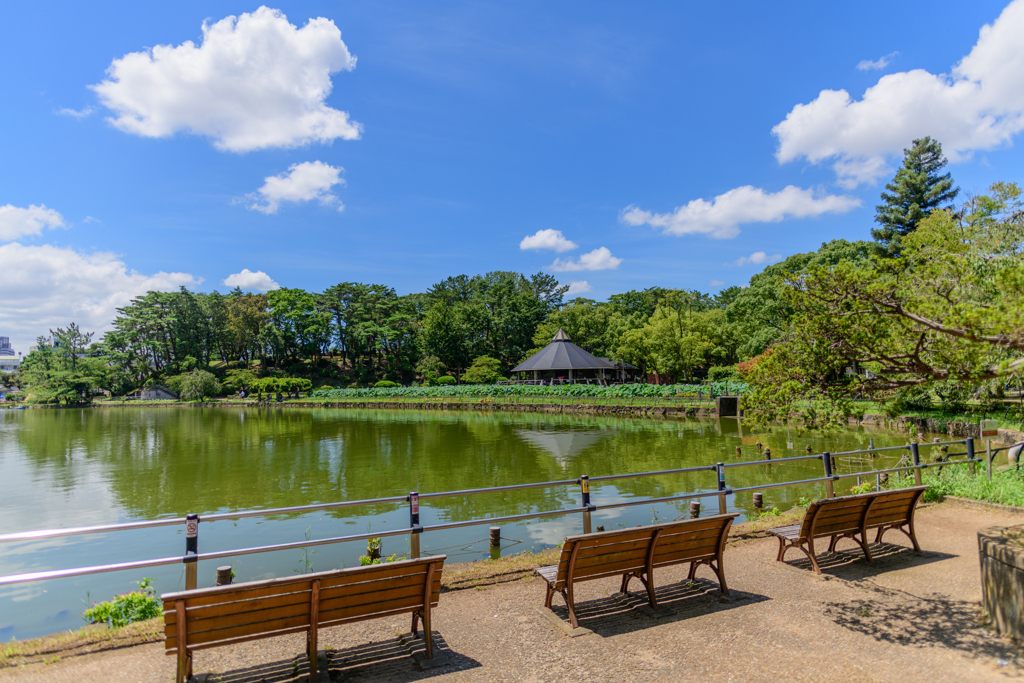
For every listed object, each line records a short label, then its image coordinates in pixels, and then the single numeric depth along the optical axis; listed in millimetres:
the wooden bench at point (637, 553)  3766
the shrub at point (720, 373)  41750
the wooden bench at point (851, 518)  4605
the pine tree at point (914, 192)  38312
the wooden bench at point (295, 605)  2898
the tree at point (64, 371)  58938
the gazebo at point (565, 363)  45719
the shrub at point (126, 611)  4801
